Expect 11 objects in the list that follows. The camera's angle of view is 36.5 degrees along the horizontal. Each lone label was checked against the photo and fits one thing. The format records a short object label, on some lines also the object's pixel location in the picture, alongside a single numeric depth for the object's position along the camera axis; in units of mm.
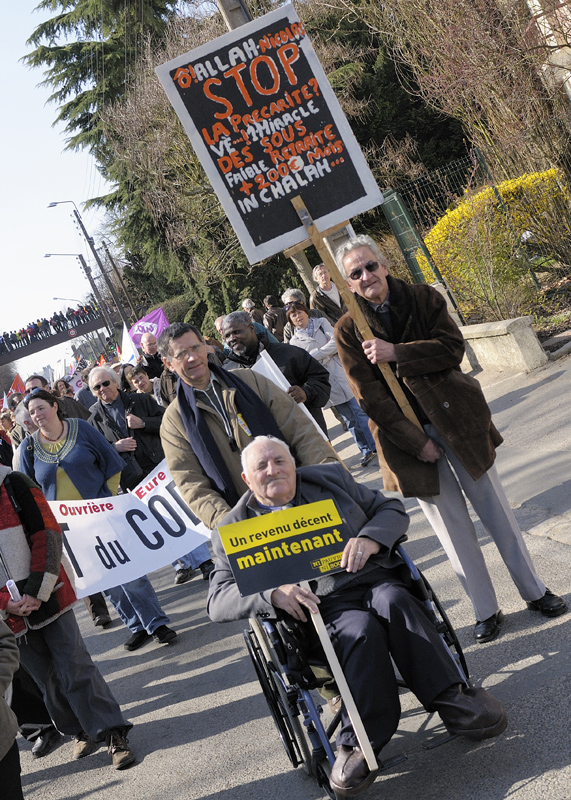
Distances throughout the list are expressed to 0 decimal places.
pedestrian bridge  65688
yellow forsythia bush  10555
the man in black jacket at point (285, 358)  7098
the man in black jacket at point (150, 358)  11836
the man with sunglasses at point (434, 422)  4328
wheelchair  3512
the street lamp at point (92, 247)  40388
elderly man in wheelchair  3412
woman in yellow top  6637
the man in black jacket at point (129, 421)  8273
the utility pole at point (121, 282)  40812
